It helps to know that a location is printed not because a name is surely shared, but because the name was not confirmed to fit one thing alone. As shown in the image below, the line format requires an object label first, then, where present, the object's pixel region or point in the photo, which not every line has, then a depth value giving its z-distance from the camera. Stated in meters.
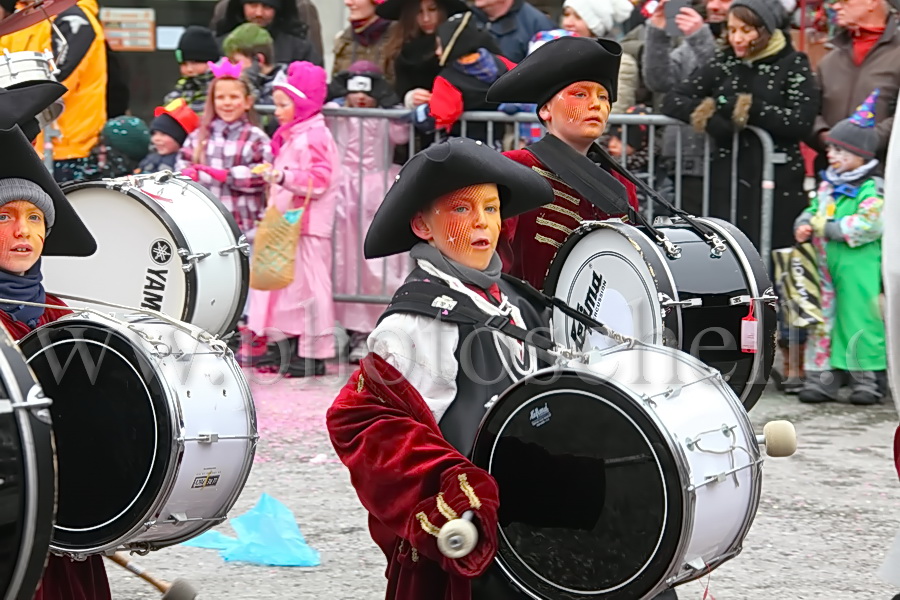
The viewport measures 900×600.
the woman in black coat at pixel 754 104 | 15.25
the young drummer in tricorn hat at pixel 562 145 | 9.96
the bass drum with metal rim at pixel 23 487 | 5.76
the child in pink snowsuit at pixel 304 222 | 16.47
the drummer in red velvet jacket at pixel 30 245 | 7.93
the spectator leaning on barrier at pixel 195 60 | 18.02
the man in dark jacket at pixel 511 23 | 17.12
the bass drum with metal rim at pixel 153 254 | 11.76
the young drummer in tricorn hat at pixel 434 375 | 6.70
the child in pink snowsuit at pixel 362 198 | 17.20
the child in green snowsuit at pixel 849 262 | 14.55
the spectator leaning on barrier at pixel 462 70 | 16.22
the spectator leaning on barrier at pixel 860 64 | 15.17
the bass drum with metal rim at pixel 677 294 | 9.34
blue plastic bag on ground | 10.38
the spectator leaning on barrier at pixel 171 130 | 17.34
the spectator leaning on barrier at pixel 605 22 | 16.36
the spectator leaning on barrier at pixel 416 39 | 17.06
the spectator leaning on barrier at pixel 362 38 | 17.83
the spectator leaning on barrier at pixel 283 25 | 18.58
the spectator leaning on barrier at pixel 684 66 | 15.90
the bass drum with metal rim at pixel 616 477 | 6.61
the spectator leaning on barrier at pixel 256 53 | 18.00
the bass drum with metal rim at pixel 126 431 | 7.85
